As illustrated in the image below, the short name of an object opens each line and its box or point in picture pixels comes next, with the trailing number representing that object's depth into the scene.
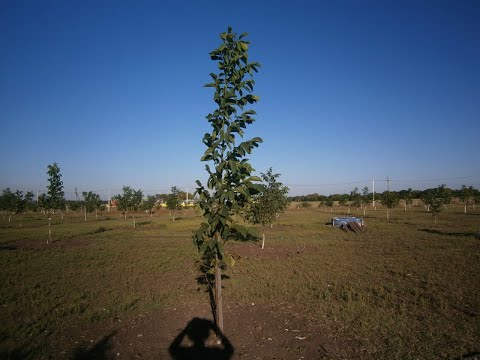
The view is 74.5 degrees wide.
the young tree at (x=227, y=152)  5.54
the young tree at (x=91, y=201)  58.66
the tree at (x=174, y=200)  49.19
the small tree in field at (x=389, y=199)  47.96
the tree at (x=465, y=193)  57.95
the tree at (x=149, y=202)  56.51
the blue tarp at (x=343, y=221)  29.54
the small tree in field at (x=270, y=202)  19.72
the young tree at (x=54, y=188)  21.86
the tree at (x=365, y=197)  57.36
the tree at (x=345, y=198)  62.20
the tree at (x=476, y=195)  58.75
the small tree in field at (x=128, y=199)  39.03
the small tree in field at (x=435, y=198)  32.56
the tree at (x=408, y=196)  63.45
